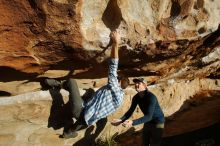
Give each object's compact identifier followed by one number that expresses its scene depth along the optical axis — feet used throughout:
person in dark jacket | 7.80
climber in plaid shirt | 7.71
